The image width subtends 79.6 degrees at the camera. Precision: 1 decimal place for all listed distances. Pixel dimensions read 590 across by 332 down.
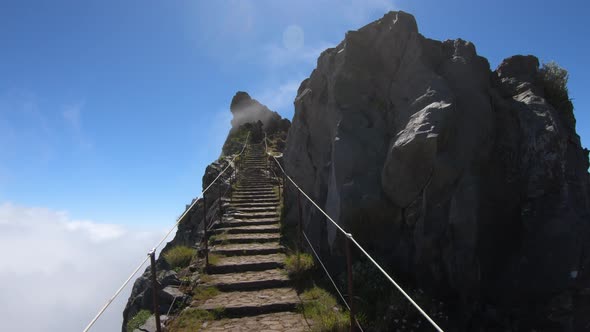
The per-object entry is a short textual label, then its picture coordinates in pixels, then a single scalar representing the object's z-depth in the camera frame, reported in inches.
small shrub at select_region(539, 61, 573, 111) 359.6
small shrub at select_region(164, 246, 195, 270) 400.3
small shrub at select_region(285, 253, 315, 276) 331.1
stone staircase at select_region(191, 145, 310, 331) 259.8
